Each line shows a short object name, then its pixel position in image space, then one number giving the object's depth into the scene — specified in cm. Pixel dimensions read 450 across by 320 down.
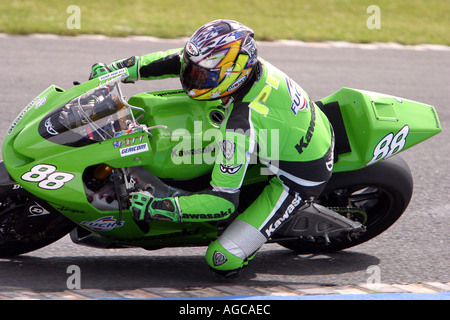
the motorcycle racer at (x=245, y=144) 856
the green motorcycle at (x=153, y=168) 848
